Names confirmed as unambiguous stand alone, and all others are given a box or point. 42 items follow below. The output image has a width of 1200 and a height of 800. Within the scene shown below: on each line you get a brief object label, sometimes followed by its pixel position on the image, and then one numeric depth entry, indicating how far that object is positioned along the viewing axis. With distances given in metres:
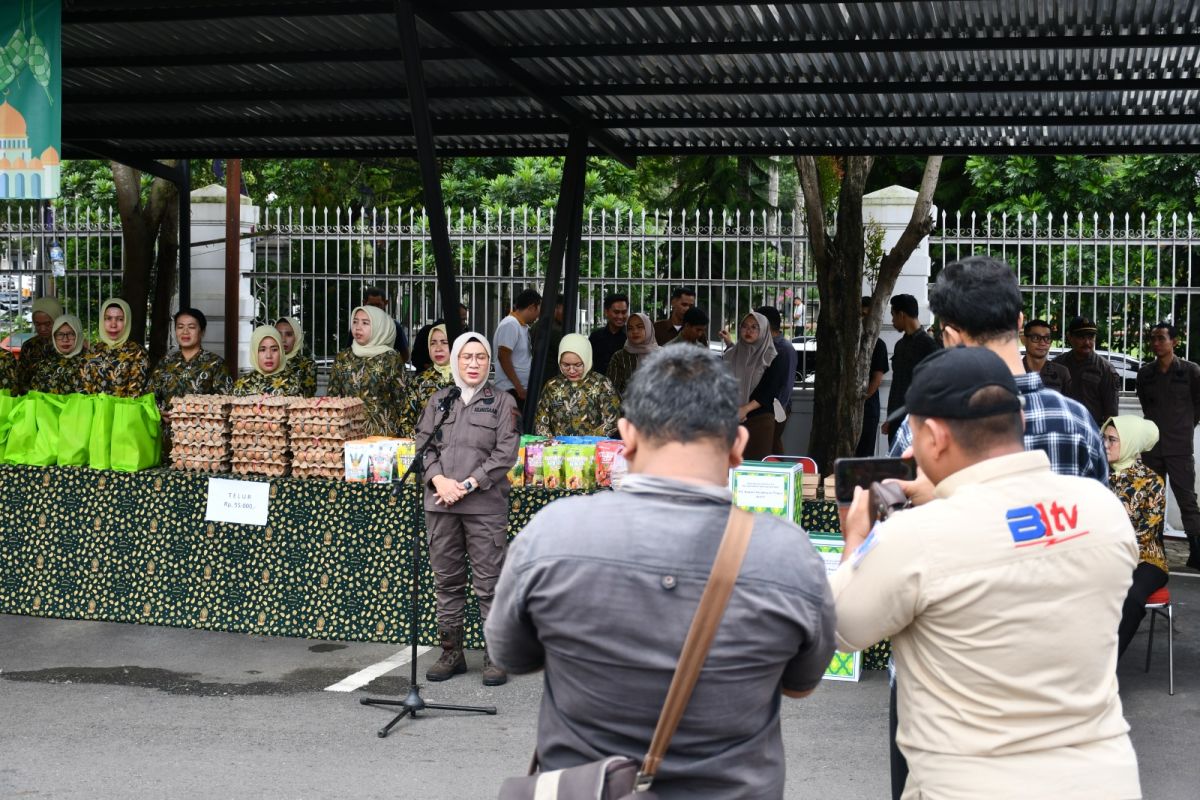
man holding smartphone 2.32
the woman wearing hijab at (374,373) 8.13
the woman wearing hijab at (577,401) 7.73
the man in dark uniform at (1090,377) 11.09
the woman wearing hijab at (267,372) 8.12
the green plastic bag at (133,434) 7.65
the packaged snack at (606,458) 6.96
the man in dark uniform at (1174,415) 10.84
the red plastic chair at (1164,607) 6.48
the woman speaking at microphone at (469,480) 6.48
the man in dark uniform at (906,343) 11.21
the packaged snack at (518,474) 7.30
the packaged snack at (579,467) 7.09
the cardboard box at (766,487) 6.51
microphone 6.43
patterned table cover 7.30
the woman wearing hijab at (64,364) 8.64
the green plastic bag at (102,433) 7.72
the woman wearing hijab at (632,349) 10.35
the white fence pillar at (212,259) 15.47
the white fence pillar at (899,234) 13.45
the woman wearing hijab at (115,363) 8.55
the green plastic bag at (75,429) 7.77
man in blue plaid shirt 3.22
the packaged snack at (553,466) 7.18
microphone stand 5.84
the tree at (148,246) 14.45
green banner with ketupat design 6.65
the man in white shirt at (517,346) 10.28
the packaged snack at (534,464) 7.29
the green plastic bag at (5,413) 7.96
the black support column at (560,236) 9.63
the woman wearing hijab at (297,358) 8.58
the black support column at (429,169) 7.29
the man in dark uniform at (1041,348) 10.01
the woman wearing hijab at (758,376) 11.20
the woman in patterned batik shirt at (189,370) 8.29
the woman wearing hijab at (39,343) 10.45
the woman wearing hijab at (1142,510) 6.27
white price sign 7.42
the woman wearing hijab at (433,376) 8.14
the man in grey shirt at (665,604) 2.17
